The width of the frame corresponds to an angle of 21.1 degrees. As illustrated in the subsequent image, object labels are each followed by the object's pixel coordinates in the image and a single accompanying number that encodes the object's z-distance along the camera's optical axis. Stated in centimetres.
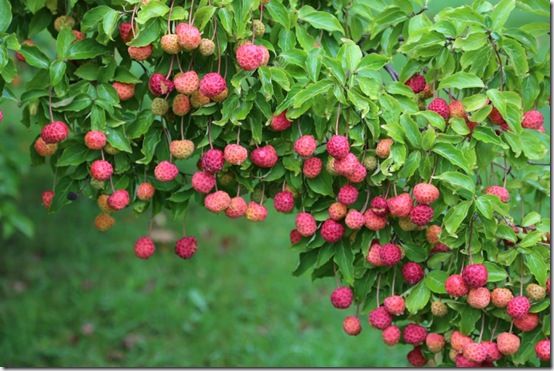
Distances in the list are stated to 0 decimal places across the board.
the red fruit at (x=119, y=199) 137
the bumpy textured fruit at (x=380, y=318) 138
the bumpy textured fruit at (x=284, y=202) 135
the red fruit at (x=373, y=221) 134
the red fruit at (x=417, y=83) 137
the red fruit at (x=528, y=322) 133
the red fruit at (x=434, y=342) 138
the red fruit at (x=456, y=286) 132
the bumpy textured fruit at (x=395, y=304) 136
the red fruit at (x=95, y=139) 133
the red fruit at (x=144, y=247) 143
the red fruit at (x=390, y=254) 134
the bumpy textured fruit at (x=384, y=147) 130
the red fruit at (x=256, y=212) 136
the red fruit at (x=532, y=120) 137
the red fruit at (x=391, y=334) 138
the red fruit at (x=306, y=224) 136
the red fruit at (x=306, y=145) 131
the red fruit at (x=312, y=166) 133
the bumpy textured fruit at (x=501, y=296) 132
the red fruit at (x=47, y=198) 141
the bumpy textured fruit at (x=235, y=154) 132
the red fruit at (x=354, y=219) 134
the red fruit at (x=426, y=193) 129
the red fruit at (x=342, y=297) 141
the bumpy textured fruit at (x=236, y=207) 135
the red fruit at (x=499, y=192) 135
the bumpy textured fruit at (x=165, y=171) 135
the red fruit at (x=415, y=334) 139
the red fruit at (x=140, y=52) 131
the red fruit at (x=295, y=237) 140
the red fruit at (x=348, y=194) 133
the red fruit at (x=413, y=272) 136
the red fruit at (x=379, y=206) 133
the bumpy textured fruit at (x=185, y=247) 142
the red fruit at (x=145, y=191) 139
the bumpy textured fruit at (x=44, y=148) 138
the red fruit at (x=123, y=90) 136
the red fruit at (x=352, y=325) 142
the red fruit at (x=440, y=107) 134
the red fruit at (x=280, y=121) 132
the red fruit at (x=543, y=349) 132
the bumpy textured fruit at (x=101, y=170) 134
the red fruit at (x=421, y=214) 131
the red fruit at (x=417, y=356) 142
